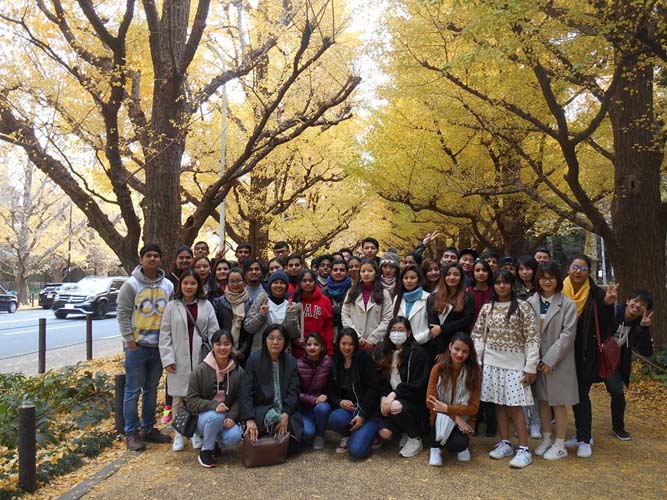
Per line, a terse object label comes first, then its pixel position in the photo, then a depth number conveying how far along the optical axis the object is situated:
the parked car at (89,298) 19.80
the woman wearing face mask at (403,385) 4.58
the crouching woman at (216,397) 4.41
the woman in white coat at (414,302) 4.97
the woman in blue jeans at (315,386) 4.73
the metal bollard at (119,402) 5.18
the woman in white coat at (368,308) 5.17
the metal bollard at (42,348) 8.77
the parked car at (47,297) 27.70
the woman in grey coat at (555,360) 4.43
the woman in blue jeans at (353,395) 4.58
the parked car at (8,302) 23.59
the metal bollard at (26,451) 3.90
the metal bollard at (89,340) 10.12
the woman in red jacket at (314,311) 5.32
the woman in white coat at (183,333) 4.78
